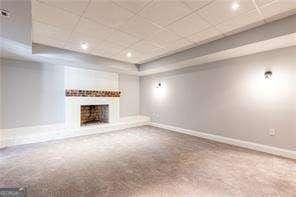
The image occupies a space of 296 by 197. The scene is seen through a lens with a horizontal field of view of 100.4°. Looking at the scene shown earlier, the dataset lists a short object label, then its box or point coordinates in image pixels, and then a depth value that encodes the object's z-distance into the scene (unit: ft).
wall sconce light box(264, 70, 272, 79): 8.64
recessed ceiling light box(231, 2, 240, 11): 5.83
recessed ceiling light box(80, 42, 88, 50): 9.76
